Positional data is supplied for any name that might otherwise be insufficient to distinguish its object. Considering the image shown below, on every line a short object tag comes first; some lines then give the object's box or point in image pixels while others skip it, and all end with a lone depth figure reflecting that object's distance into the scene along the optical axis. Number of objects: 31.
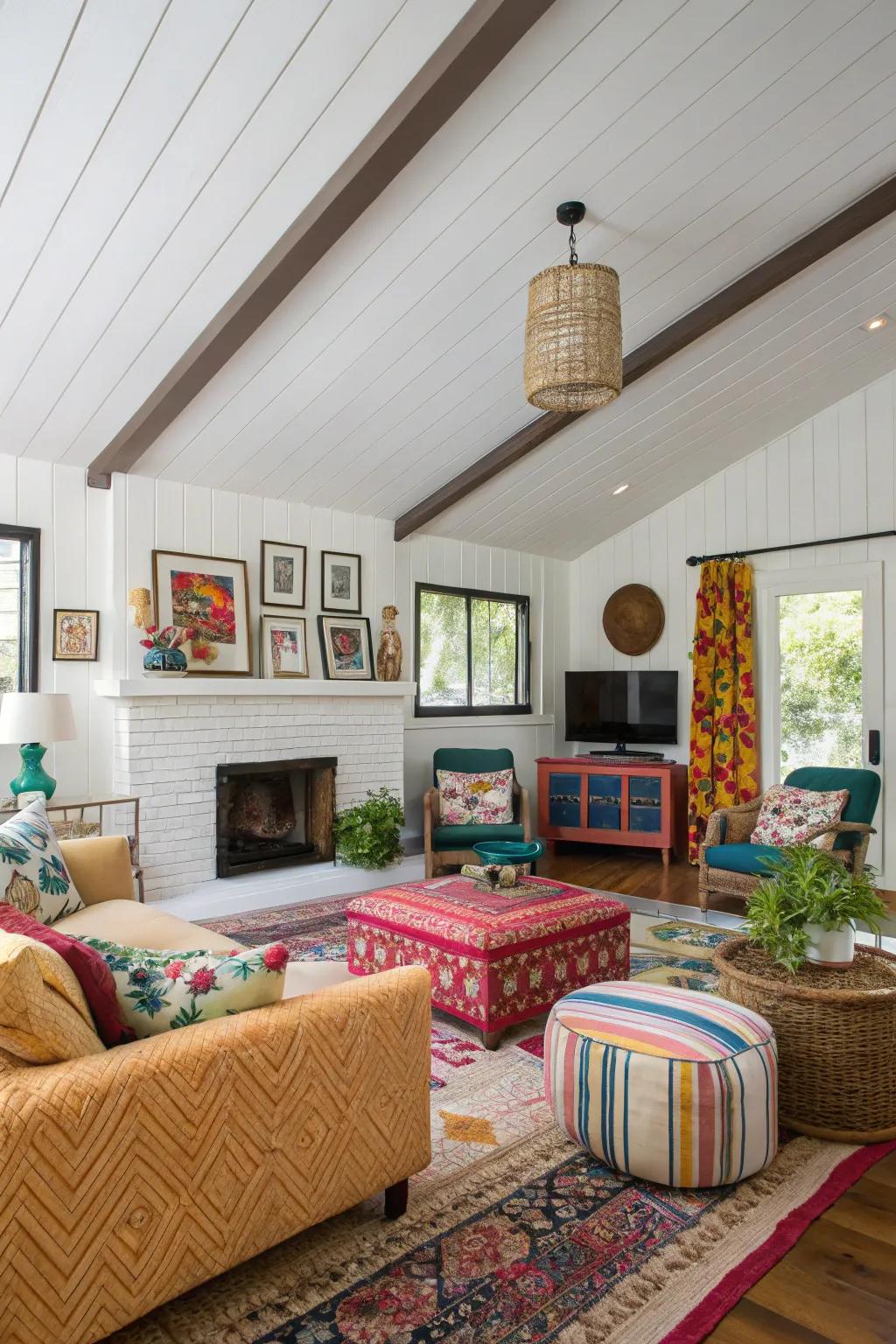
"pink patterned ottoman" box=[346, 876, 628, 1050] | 2.91
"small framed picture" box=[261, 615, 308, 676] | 5.11
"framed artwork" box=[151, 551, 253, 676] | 4.72
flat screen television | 6.41
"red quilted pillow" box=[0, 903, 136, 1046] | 1.62
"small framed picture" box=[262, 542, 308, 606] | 5.14
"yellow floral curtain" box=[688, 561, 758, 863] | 5.93
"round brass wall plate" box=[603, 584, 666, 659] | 6.60
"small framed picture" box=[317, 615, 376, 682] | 5.41
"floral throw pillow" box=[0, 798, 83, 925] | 2.76
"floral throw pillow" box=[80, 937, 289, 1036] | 1.68
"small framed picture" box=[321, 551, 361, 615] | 5.45
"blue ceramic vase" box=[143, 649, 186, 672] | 4.46
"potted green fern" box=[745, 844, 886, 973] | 2.44
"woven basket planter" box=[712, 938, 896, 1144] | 2.34
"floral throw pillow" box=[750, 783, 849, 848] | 4.57
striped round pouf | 2.05
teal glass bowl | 3.63
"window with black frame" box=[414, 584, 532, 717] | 6.23
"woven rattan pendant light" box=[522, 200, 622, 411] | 3.10
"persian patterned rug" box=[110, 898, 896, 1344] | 1.65
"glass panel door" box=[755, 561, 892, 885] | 5.43
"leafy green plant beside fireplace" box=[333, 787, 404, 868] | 5.20
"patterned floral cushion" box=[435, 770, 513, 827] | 5.60
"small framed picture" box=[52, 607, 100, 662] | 4.42
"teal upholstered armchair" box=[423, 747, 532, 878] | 5.40
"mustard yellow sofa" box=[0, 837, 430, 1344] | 1.36
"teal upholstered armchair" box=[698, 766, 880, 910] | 4.44
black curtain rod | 5.46
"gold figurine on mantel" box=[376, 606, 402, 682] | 5.65
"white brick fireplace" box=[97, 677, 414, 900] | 4.54
